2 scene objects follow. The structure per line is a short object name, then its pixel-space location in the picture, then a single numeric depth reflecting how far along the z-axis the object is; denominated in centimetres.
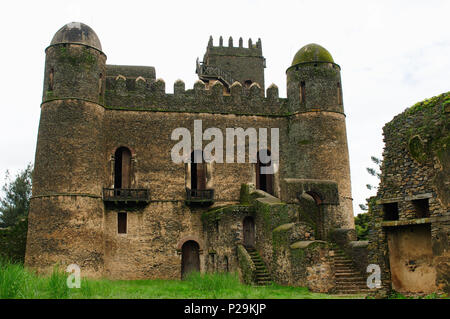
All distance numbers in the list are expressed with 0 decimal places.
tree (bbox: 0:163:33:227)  3365
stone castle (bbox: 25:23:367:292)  2050
